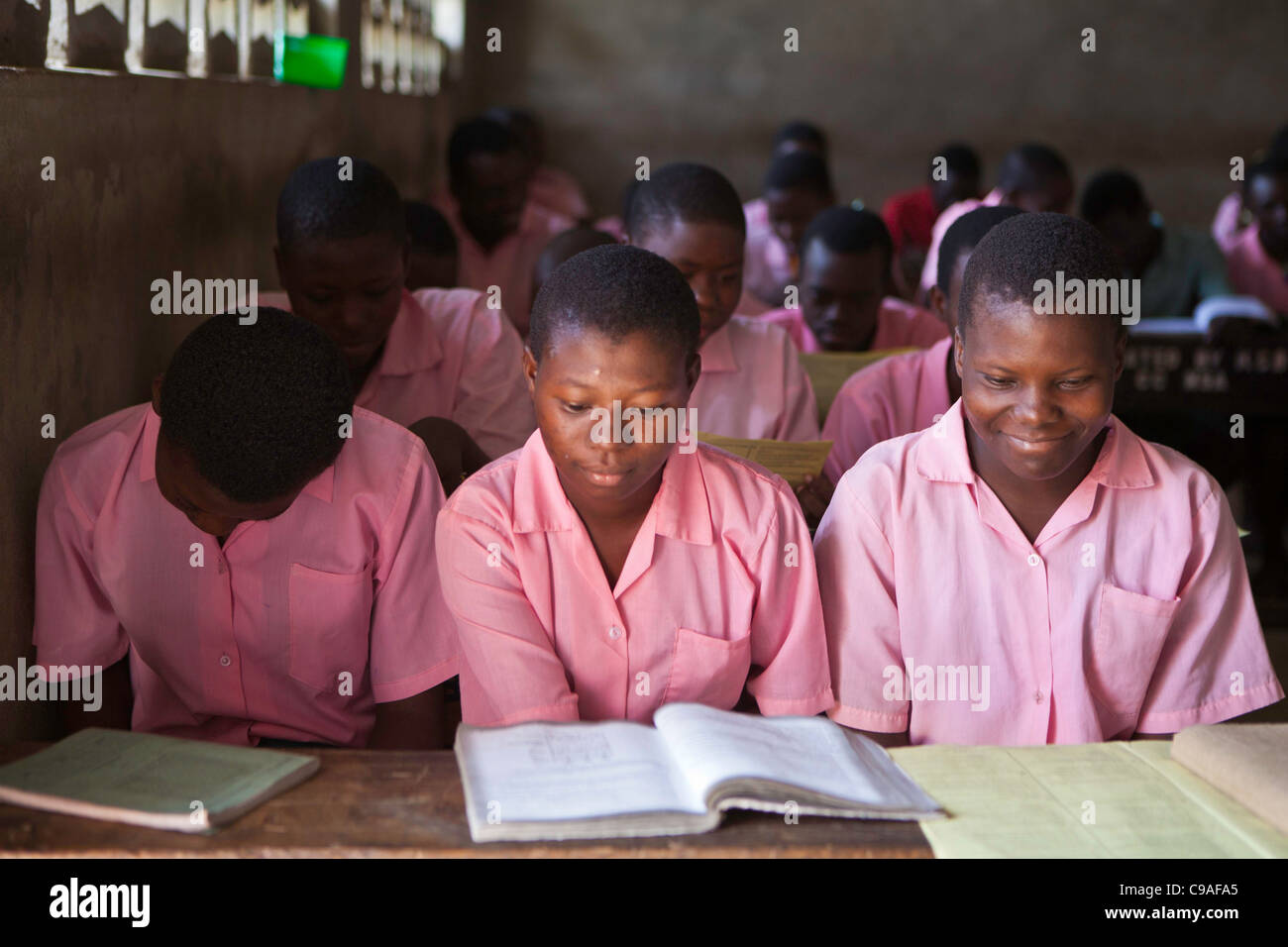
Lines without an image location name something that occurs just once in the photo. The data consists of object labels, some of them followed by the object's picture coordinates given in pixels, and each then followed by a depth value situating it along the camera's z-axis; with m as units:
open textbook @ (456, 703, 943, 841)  1.16
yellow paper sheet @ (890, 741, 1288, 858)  1.17
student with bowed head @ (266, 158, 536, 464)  2.51
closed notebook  1.17
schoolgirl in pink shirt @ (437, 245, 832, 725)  1.68
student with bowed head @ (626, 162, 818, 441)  2.72
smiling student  1.81
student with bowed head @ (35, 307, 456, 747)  1.83
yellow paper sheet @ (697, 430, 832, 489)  2.24
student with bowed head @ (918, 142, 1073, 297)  5.27
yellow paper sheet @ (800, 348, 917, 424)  3.14
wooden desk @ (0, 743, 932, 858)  1.13
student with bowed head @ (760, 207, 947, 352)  3.51
